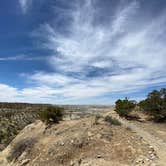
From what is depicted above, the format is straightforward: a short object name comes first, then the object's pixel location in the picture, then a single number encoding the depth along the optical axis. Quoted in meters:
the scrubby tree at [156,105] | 13.73
